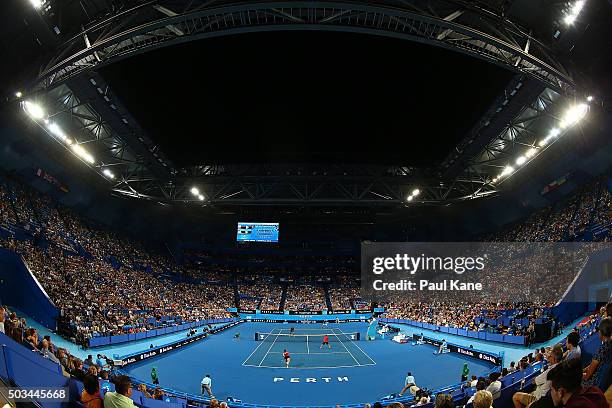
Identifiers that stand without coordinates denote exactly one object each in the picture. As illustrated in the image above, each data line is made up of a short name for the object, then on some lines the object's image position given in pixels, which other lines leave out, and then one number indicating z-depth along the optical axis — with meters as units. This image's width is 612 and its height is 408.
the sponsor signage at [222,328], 36.03
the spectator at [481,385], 9.81
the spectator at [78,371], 7.91
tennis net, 32.72
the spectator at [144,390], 11.84
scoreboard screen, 48.09
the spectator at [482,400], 4.02
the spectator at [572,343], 6.71
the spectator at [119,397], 4.94
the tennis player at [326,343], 27.36
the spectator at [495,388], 9.13
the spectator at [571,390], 2.74
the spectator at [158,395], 11.70
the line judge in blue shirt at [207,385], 15.42
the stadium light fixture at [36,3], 13.56
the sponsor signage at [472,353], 19.80
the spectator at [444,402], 4.61
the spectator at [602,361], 4.71
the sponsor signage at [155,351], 20.40
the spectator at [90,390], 5.38
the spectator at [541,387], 4.75
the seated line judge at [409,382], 14.69
